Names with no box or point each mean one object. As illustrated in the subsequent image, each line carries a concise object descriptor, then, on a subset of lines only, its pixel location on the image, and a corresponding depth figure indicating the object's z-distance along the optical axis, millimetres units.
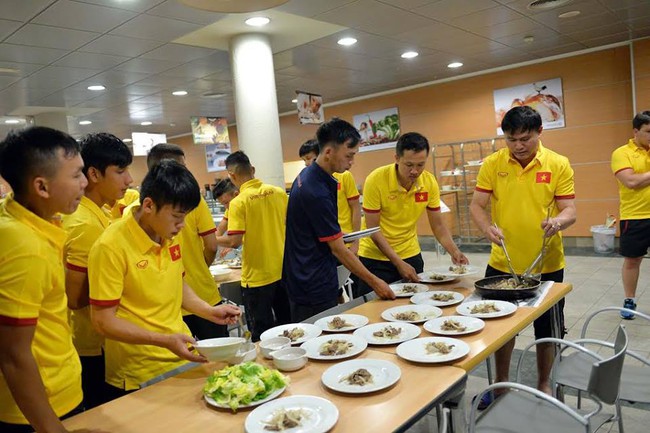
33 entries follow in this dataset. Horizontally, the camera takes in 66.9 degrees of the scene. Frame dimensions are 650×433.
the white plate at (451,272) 2805
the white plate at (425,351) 1667
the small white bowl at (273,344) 1818
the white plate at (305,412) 1302
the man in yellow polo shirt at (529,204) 2717
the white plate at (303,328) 2002
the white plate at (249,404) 1452
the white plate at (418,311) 2162
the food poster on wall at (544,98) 7387
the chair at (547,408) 1596
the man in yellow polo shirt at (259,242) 3463
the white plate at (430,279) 2760
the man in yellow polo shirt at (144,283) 1656
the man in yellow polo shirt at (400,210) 3090
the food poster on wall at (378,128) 9258
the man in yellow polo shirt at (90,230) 1879
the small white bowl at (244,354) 1717
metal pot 2305
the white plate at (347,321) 2094
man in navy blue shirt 2488
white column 4840
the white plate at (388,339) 1893
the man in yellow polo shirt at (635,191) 4043
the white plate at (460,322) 1914
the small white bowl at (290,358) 1682
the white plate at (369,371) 1495
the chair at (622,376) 2023
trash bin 6824
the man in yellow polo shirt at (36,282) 1267
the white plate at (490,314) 2072
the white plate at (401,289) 2551
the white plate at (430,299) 2324
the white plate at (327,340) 1764
